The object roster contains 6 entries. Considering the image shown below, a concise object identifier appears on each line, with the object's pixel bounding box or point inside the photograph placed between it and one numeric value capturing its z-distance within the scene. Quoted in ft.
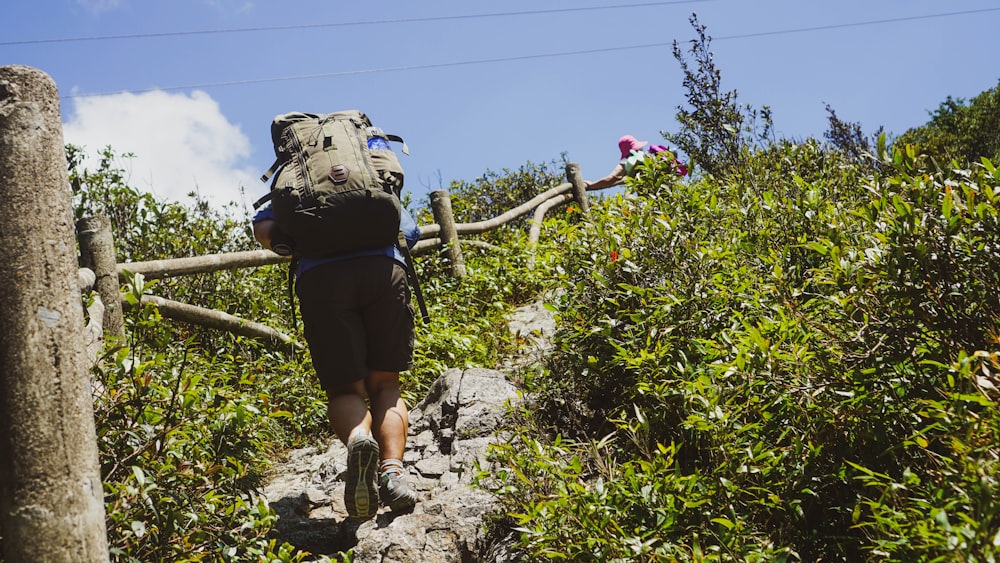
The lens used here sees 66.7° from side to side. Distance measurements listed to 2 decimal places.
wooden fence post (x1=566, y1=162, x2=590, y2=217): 32.40
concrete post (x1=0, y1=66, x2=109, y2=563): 6.61
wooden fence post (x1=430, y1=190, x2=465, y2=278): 23.84
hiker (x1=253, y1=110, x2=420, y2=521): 10.58
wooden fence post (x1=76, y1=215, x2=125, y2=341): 14.74
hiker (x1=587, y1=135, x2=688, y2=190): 29.67
